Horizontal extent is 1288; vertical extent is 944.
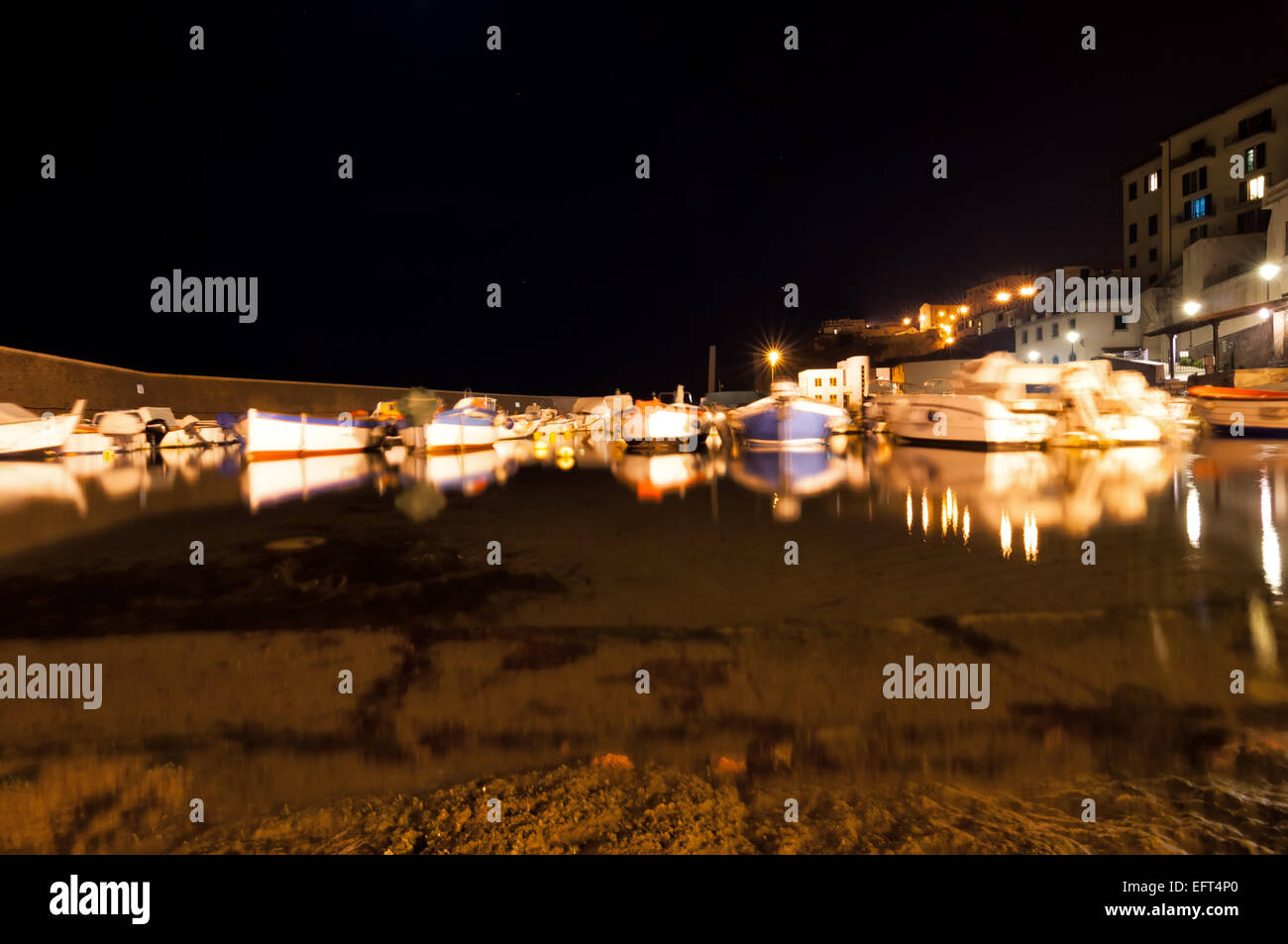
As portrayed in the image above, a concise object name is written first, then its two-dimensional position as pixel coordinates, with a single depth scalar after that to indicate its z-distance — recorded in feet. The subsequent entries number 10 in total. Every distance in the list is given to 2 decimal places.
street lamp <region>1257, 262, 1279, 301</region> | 111.65
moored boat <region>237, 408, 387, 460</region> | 75.36
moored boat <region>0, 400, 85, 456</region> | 72.60
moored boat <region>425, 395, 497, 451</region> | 86.69
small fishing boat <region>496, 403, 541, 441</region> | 113.44
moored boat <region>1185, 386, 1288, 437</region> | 71.00
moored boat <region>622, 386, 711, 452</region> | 82.69
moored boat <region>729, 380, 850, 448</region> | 96.99
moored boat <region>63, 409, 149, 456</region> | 82.38
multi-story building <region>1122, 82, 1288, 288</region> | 140.15
